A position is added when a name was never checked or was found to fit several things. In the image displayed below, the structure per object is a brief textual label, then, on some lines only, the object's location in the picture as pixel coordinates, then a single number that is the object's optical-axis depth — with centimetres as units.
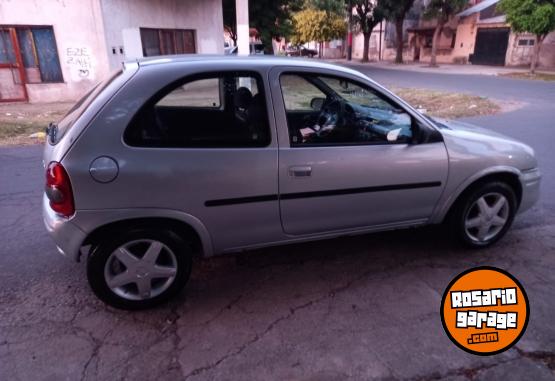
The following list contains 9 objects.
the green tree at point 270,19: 1722
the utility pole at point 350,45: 4177
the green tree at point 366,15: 3153
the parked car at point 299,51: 4474
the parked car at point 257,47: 1963
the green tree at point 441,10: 2652
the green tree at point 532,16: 1884
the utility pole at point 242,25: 1154
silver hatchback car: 260
